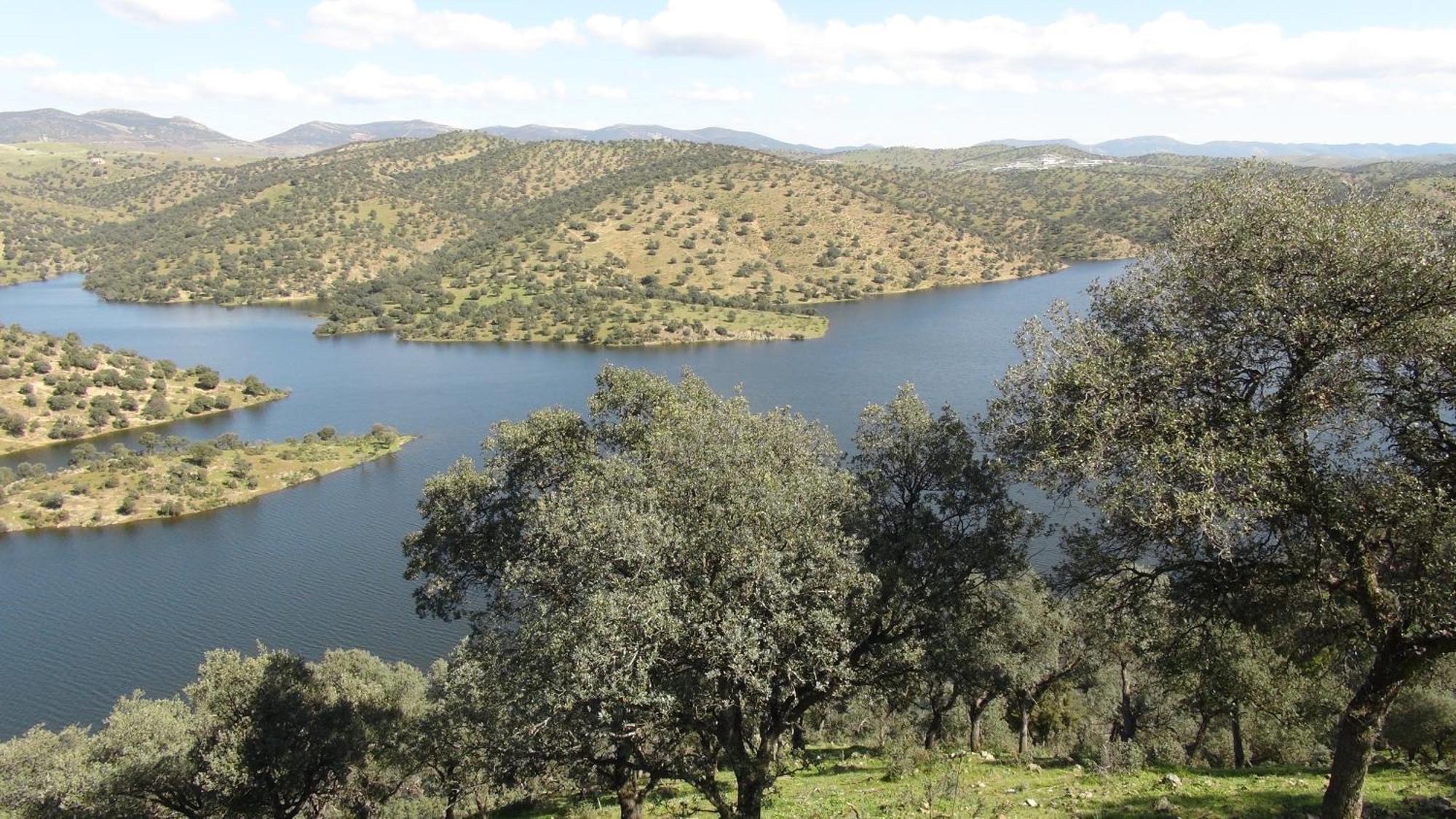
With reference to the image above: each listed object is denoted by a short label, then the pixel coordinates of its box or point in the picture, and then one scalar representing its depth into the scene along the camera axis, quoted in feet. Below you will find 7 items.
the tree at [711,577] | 44.09
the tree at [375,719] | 89.30
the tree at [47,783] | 77.36
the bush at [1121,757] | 59.31
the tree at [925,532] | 60.03
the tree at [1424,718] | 73.87
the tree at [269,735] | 80.23
